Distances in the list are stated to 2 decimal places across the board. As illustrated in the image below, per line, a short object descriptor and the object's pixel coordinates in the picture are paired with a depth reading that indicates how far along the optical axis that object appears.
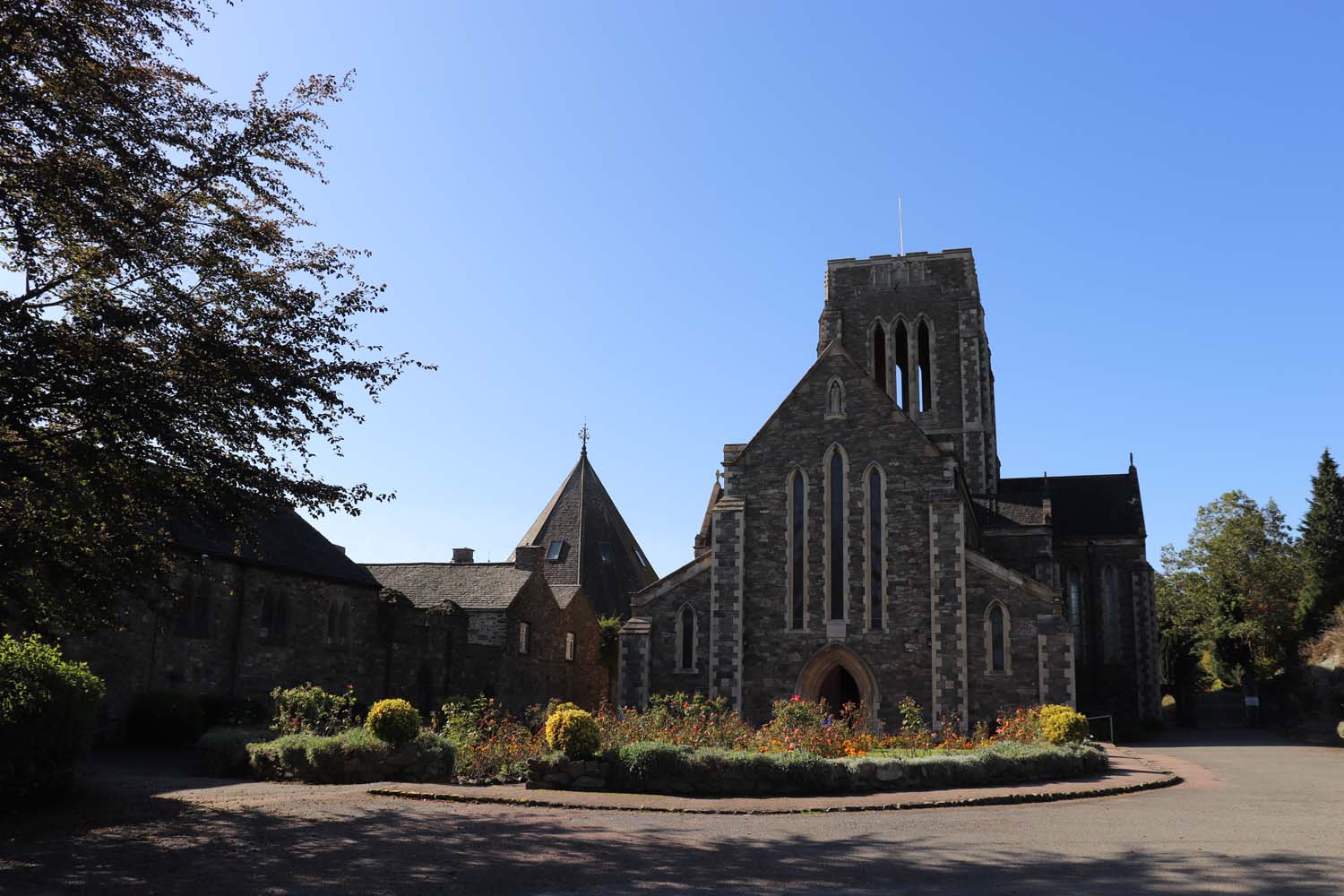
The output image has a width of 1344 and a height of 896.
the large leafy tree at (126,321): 11.30
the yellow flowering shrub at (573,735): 16.27
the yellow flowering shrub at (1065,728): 19.83
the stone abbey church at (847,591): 28.97
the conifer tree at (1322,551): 39.38
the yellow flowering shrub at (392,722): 17.55
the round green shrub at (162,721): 25.27
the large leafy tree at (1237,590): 47.41
